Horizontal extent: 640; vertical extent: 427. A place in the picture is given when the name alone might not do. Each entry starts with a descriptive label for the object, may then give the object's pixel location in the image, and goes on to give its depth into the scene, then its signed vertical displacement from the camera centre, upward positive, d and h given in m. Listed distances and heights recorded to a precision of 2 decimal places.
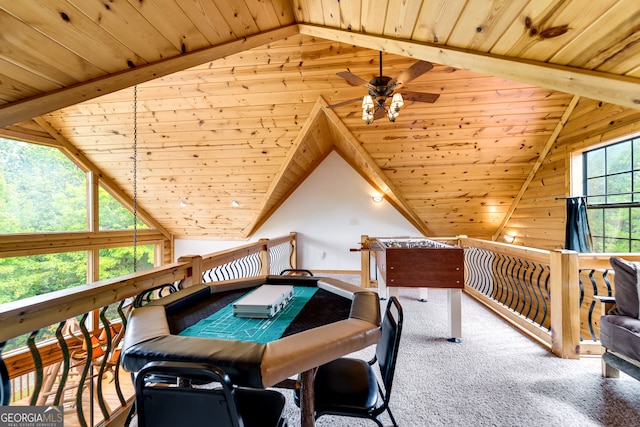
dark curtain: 3.37 -0.20
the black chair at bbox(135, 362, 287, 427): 0.79 -0.58
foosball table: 2.54 -0.56
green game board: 1.17 -0.55
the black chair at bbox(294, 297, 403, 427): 1.20 -0.88
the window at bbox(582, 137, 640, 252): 3.03 +0.24
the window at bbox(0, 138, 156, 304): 3.99 -0.05
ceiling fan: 2.30 +1.14
